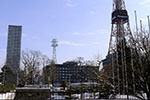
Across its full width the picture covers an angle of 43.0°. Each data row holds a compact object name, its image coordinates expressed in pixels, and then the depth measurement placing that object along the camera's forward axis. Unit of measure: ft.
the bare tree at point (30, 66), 118.01
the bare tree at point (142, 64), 31.68
